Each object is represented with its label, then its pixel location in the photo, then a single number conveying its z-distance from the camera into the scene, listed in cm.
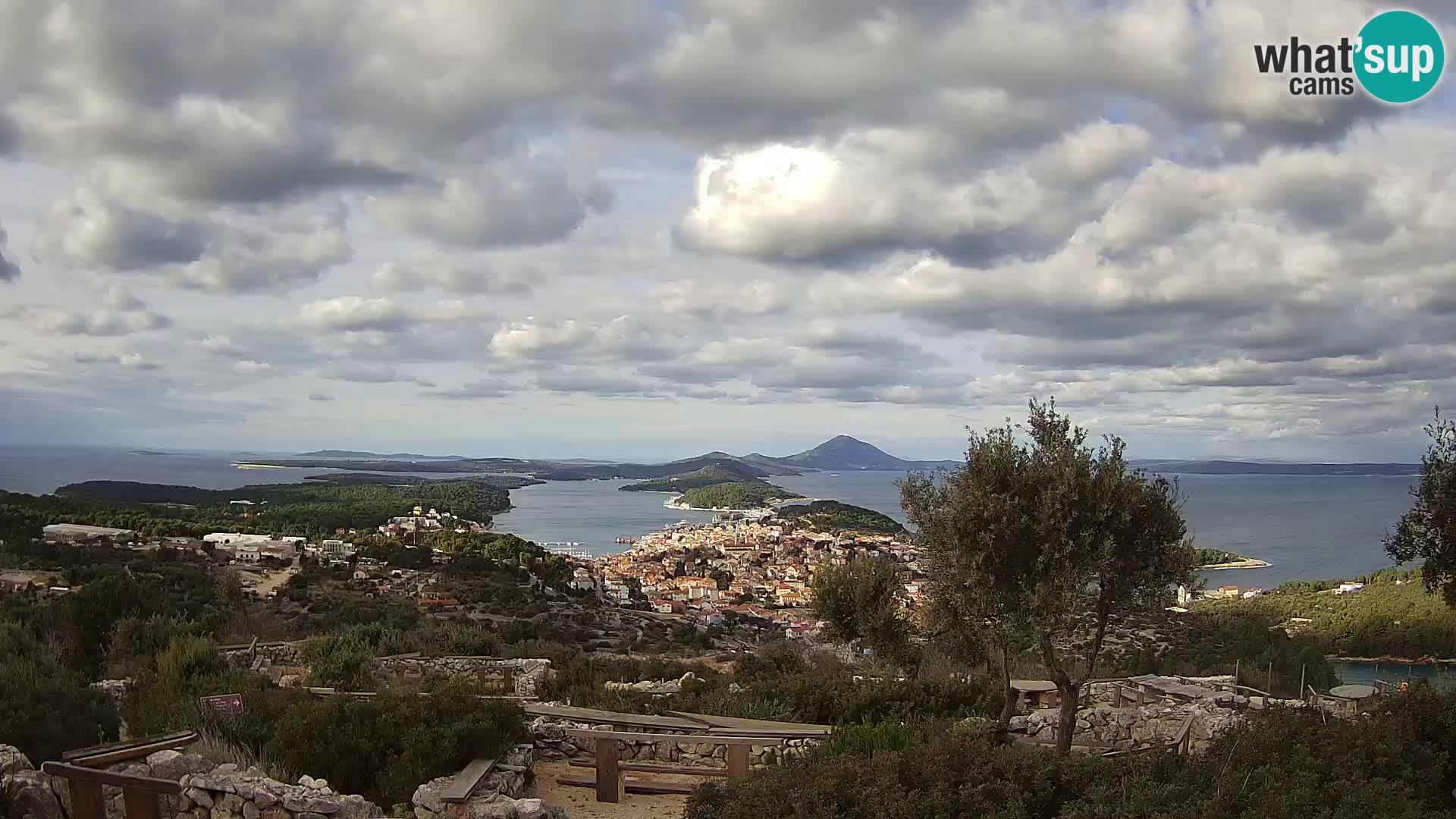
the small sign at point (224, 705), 750
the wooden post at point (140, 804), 548
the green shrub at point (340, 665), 1084
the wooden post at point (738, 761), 748
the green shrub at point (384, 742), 679
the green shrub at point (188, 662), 933
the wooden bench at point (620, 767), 759
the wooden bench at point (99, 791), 538
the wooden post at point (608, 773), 760
